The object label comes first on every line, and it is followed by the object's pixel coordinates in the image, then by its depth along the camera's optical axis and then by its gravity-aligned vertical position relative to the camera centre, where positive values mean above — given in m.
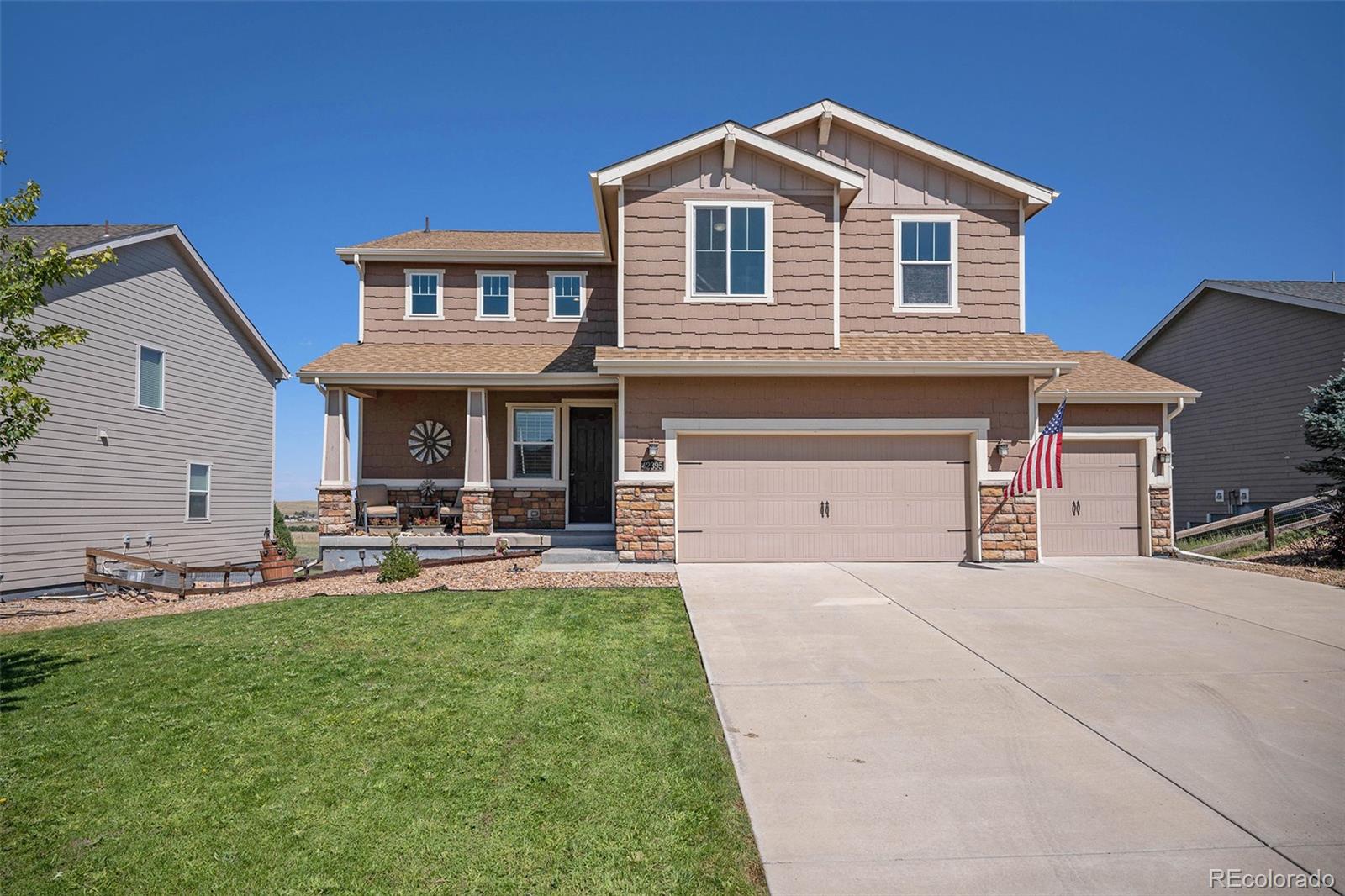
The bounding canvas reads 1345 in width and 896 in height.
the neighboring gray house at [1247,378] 15.99 +2.08
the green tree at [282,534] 19.20 -2.07
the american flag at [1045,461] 10.12 +0.06
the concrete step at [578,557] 11.38 -1.48
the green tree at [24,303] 6.42 +1.39
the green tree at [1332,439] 11.42 +0.45
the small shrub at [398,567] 10.41 -1.50
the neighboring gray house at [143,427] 12.64 +0.70
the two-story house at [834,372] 11.27 +1.46
